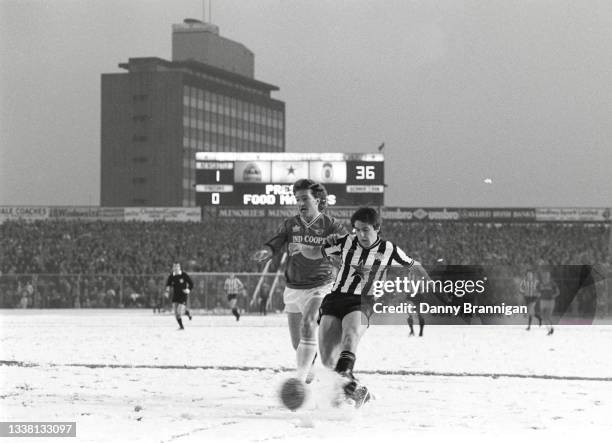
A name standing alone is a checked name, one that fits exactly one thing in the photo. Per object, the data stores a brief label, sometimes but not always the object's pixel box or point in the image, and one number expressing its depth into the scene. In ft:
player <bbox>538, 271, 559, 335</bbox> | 79.71
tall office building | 458.50
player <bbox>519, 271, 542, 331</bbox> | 81.10
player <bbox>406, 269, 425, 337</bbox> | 74.33
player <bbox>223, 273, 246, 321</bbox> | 107.96
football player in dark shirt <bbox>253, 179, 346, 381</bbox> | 29.58
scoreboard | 164.14
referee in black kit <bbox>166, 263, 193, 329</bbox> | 83.20
